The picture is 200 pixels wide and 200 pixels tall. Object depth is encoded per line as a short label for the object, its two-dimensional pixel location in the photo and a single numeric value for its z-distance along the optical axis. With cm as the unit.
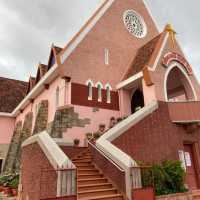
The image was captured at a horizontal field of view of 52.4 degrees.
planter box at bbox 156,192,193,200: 753
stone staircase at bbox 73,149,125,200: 708
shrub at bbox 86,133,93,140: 1302
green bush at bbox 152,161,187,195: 826
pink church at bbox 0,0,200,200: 824
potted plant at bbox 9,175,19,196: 1246
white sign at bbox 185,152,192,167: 1233
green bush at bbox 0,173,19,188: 1353
